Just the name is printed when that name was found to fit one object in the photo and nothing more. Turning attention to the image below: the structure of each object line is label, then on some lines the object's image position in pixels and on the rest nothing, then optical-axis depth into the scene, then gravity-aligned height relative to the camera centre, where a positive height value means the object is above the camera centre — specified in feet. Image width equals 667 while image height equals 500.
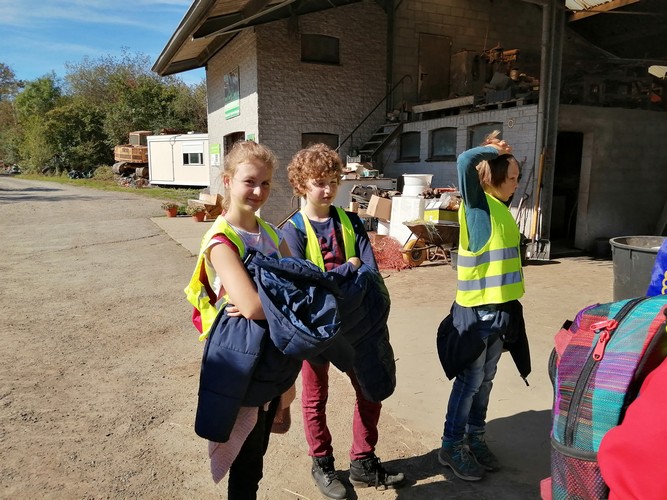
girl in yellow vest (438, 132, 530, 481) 8.34 -1.88
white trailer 82.58 +3.01
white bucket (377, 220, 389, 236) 31.91 -3.11
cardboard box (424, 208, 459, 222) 27.25 -1.87
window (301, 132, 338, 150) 41.96 +3.49
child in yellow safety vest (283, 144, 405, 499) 8.15 -1.30
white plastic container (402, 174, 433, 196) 30.83 -0.20
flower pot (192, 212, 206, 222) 45.47 -3.60
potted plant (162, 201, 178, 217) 48.90 -3.33
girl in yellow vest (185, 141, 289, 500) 5.71 -1.17
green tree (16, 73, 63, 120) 170.50 +27.29
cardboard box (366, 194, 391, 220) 31.07 -1.75
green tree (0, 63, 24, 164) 176.65 +26.62
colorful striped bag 3.52 -1.47
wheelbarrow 26.78 -3.22
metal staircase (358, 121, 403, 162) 42.14 +3.41
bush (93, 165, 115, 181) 112.47 +0.25
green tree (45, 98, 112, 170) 126.10 +10.11
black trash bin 14.11 -2.30
